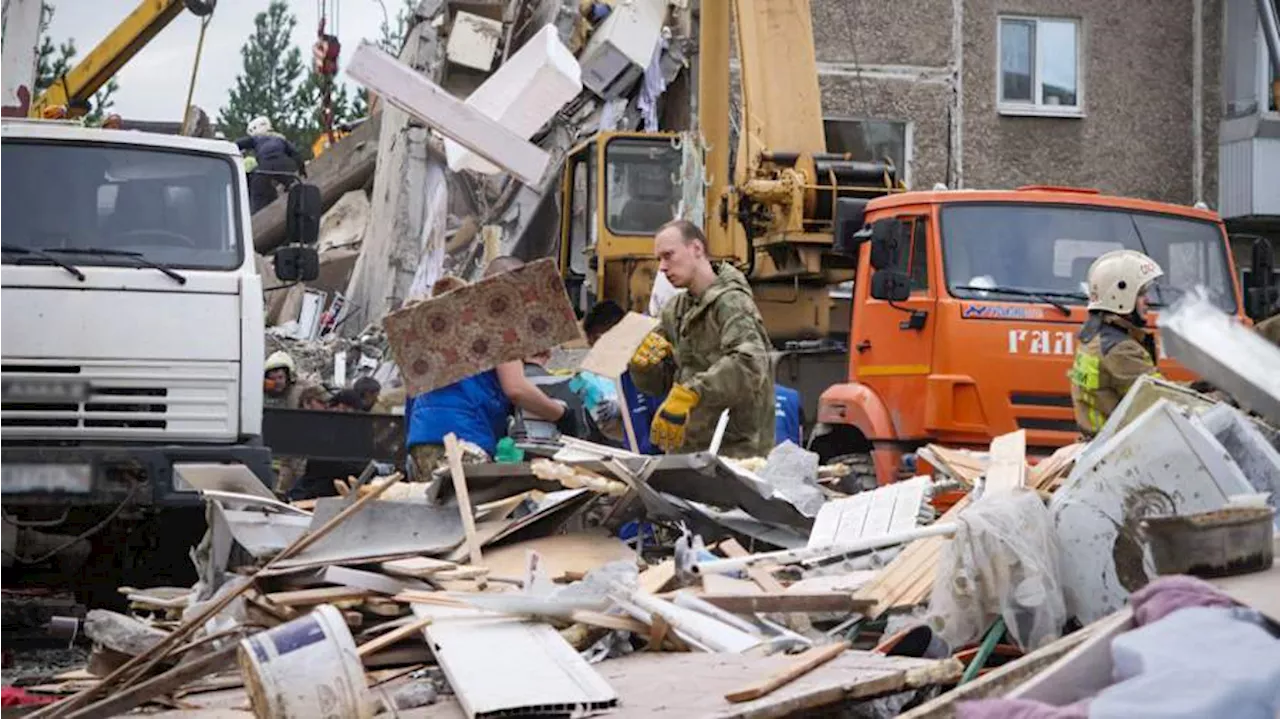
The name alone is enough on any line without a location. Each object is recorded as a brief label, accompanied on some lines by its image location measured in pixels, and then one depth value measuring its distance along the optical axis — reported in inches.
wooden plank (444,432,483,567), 289.1
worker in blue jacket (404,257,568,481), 365.4
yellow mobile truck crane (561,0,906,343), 601.9
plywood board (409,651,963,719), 199.4
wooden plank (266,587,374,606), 263.6
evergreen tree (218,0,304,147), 2116.1
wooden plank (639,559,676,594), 264.8
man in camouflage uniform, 351.3
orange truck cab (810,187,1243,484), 469.7
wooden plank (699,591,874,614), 244.4
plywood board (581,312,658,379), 369.4
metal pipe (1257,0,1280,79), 896.9
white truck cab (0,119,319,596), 421.4
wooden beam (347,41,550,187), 505.0
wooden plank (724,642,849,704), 201.9
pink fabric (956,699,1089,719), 149.9
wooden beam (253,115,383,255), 1162.0
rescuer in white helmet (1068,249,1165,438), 348.5
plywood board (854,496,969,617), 244.5
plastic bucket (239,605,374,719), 212.1
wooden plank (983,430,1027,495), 268.8
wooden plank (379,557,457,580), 270.7
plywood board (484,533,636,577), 282.4
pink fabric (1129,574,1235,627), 165.3
